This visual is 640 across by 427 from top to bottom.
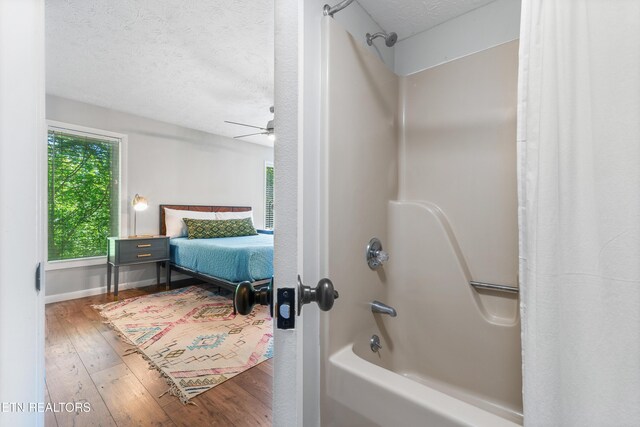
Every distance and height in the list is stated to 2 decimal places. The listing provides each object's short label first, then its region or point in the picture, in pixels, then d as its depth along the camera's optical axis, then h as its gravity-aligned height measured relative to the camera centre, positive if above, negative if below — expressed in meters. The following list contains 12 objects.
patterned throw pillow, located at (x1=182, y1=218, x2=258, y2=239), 3.83 -0.22
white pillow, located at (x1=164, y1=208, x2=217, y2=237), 3.87 -0.12
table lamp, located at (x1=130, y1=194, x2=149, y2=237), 3.54 +0.11
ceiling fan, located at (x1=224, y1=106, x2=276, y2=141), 3.21 +1.03
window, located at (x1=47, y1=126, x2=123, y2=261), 3.12 +0.26
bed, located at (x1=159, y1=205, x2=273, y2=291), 2.89 -0.53
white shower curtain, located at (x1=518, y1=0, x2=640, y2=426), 0.64 +0.00
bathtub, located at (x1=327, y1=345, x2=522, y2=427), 0.79 -0.60
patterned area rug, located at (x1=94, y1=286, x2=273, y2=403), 1.83 -1.07
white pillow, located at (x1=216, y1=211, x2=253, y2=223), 4.39 -0.03
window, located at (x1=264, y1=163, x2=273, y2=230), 5.45 +0.36
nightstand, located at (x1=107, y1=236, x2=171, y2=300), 3.21 -0.48
